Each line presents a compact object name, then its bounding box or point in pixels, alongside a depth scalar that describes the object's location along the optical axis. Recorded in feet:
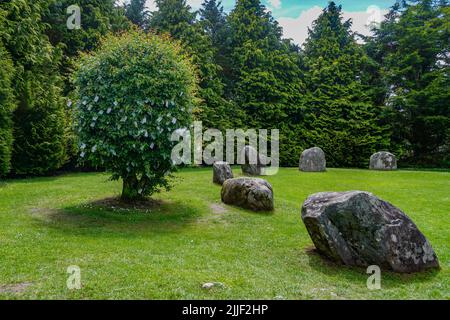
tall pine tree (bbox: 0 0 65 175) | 57.88
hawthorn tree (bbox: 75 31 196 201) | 35.29
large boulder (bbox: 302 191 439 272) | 22.91
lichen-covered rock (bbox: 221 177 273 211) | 39.68
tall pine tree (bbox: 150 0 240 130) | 92.68
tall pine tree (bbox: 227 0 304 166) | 97.86
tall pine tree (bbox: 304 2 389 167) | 93.30
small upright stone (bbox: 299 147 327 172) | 73.97
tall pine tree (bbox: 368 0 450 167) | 91.20
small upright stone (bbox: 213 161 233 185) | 54.08
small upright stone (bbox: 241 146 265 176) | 65.51
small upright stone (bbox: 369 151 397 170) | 80.08
